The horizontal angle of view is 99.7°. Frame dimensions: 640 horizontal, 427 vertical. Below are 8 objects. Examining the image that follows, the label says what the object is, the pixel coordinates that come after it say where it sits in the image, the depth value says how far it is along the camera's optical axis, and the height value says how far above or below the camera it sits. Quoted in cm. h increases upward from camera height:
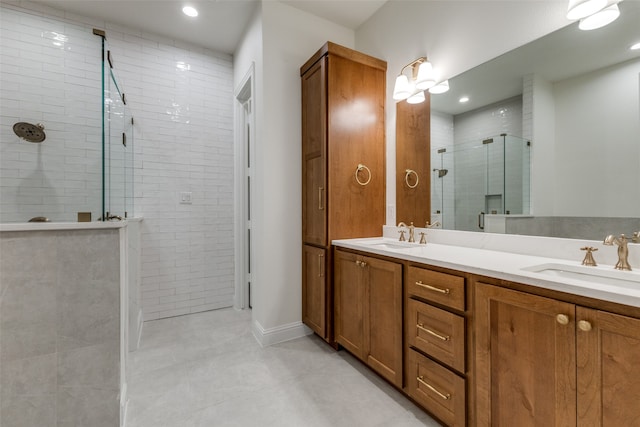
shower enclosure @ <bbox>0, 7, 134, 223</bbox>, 152 +56
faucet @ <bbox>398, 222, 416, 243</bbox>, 209 -15
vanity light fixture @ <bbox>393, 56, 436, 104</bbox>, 202 +102
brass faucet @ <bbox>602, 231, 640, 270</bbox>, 110 -15
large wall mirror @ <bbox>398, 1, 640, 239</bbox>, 121 +42
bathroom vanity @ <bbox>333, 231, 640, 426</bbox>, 82 -48
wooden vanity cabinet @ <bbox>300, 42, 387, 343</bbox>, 212 +47
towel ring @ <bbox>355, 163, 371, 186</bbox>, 225 +36
